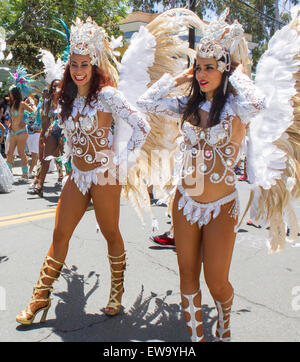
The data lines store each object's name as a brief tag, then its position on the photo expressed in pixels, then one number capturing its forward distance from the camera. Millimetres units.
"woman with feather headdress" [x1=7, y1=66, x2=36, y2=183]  8203
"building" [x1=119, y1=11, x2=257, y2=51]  18953
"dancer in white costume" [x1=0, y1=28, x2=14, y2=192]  6700
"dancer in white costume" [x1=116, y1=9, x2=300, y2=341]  2180
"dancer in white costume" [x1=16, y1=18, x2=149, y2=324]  2676
